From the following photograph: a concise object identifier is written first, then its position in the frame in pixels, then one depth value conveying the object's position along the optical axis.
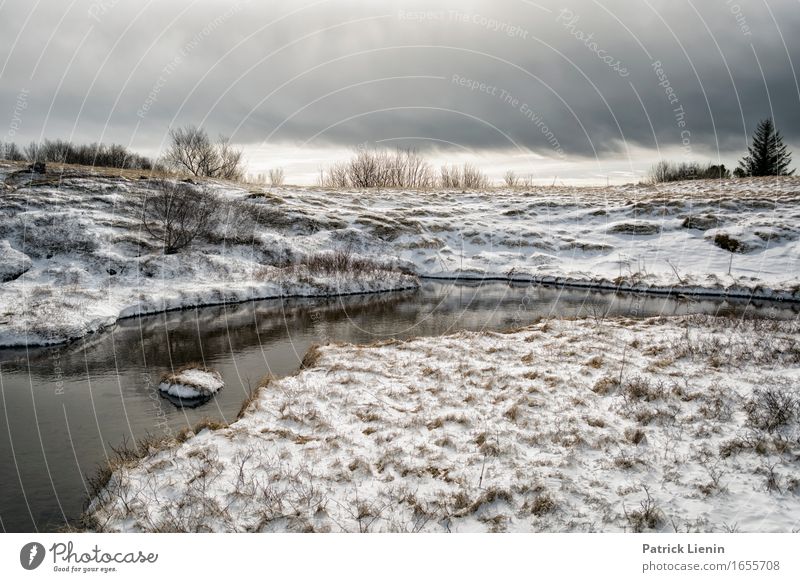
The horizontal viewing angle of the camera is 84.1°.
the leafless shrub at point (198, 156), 73.56
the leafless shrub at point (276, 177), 82.26
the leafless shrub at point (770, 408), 7.91
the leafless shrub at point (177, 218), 31.83
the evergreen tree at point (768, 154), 76.25
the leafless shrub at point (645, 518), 5.91
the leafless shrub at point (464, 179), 92.62
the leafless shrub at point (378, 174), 83.62
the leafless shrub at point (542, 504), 6.35
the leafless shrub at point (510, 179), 91.97
